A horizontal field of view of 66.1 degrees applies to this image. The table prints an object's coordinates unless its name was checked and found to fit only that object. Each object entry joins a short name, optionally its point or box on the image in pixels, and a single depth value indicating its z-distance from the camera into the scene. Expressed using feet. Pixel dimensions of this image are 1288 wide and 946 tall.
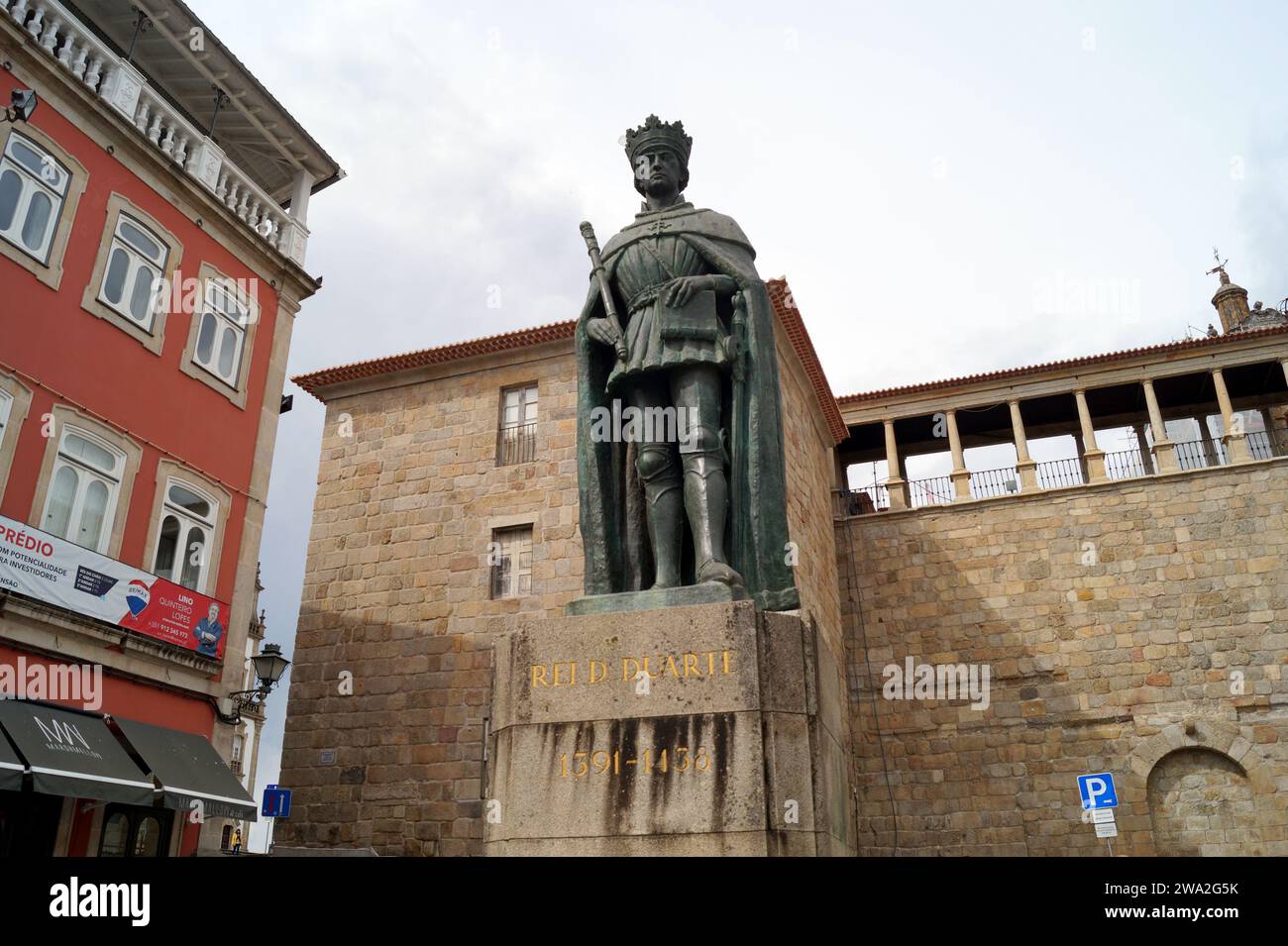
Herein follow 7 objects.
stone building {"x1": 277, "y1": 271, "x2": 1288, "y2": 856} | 57.88
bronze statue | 14.88
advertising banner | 35.99
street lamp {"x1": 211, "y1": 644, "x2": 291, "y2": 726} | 42.65
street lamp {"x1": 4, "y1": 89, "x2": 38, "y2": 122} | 38.78
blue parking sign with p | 40.91
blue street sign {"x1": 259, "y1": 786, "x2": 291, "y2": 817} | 54.34
